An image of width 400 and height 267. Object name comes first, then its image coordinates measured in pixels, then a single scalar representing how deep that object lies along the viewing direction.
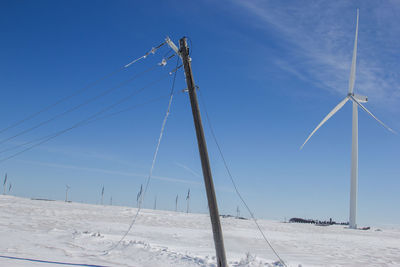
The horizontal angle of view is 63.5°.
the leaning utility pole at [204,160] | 11.32
